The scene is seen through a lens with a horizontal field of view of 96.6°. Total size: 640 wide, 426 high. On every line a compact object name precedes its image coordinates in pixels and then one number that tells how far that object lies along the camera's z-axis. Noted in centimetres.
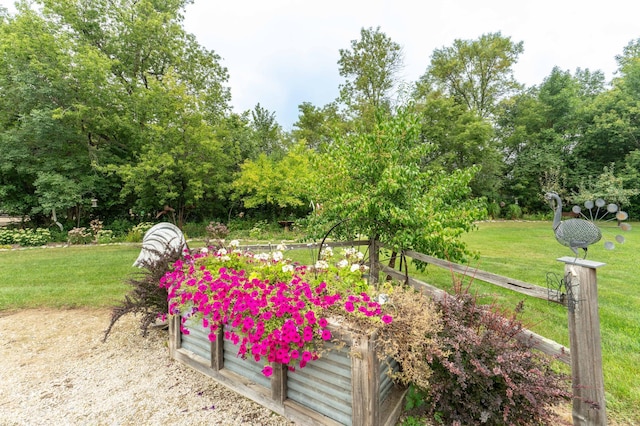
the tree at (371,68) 1623
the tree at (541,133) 1797
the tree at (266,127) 1775
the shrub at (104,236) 998
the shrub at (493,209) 1730
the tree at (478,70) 1952
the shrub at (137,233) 1017
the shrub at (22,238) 951
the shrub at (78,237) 977
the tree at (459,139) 1705
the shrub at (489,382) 160
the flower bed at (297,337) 165
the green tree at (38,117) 977
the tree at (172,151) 1020
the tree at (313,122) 1870
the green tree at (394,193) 295
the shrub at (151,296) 295
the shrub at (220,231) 546
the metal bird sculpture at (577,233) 188
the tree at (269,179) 1152
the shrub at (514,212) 1772
